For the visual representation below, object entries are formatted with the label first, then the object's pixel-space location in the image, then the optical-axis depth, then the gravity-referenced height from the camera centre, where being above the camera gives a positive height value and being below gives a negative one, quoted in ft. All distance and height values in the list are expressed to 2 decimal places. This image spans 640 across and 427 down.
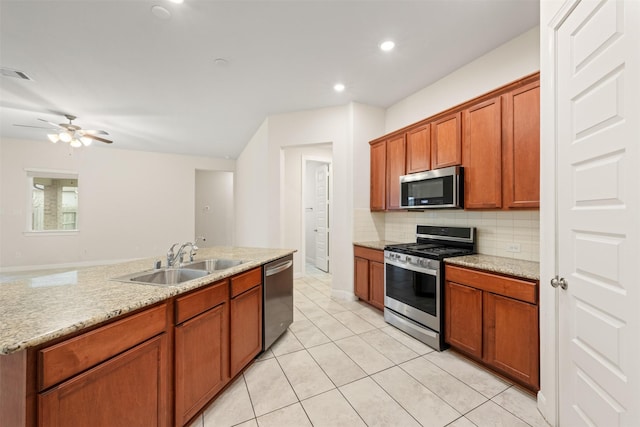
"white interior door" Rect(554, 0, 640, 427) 3.44 +0.08
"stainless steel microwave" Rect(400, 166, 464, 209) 8.70 +0.94
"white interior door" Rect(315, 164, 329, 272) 18.94 -0.20
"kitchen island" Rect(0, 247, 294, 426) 3.03 -1.93
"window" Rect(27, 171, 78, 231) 19.62 +0.96
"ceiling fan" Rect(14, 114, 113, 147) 13.88 +4.30
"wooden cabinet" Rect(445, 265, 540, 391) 6.00 -2.71
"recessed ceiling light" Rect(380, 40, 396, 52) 8.52 +5.56
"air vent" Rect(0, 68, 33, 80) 9.81 +5.32
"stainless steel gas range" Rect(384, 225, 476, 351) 8.13 -2.21
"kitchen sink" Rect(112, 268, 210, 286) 6.22 -1.52
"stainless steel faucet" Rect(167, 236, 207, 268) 6.81 -1.14
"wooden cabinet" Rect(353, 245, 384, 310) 10.96 -2.68
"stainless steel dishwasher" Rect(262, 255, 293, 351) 7.83 -2.73
